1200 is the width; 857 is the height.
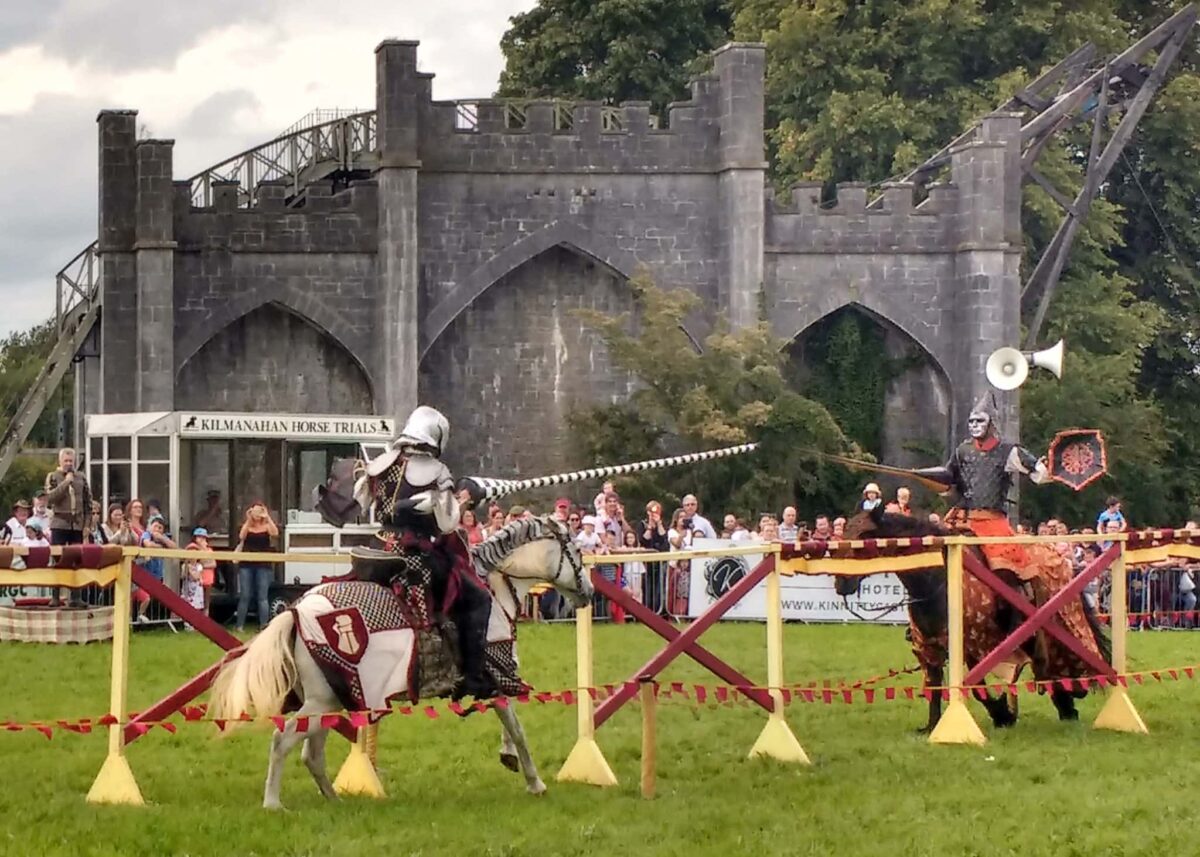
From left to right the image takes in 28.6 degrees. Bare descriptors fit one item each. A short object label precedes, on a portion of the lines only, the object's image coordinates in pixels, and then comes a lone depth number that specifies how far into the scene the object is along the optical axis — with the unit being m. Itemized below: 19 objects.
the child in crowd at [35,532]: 24.75
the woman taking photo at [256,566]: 24.86
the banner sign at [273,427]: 29.66
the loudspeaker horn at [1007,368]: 19.00
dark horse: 16.20
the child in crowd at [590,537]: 26.83
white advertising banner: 26.44
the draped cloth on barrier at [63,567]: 12.32
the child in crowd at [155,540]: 26.15
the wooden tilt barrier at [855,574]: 14.00
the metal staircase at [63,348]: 38.94
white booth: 29.41
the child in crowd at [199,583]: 25.22
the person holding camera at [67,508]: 24.53
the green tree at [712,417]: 36.78
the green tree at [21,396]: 49.28
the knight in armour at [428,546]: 12.79
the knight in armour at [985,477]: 16.94
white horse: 12.44
